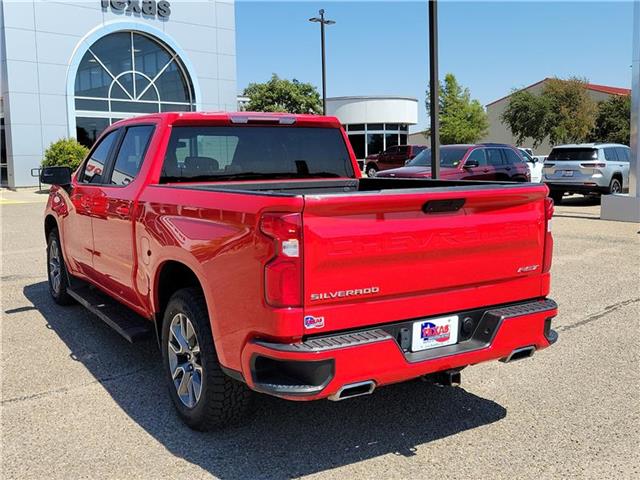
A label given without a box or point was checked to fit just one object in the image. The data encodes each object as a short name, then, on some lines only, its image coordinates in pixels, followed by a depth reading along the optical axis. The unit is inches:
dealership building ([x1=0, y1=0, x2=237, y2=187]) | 999.6
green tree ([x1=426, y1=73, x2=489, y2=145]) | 2324.1
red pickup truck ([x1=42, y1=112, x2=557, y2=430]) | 114.8
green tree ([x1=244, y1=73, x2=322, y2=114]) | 1777.8
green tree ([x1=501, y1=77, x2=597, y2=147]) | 1942.7
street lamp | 1111.6
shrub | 932.6
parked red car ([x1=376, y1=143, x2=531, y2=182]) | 620.7
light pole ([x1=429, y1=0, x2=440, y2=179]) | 472.1
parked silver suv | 683.4
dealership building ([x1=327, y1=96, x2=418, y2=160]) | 1977.1
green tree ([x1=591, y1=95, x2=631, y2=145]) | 2027.6
